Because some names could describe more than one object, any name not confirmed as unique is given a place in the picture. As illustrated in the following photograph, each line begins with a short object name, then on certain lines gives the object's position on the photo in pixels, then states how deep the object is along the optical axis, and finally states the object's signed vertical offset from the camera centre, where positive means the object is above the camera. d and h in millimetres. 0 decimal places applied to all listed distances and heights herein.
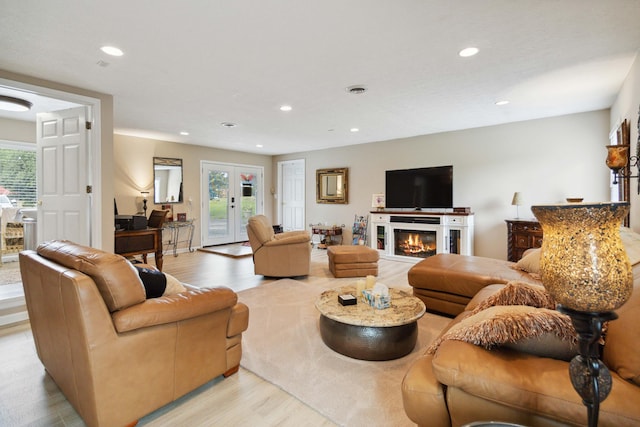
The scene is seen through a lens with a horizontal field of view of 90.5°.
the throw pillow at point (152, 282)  1779 -404
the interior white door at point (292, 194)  8258 +463
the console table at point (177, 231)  6572 -423
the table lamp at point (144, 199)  6309 +236
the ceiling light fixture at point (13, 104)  3837 +1334
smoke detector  3461 +1361
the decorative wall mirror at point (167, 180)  6590 +664
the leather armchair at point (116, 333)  1452 -623
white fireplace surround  5340 -301
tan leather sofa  967 -570
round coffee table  2207 -859
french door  7461 +298
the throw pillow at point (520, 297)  1480 -408
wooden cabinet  4531 -355
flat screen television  5758 +454
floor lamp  755 -160
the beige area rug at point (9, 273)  4202 -899
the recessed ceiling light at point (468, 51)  2576 +1326
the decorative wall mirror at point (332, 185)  7301 +622
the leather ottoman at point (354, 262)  4562 -737
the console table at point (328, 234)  7321 -517
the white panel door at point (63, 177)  3605 +401
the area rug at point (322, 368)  1756 -1073
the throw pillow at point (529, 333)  1126 -441
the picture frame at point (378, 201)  6688 +227
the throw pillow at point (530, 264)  2885 -484
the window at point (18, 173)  5238 +654
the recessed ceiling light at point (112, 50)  2553 +1320
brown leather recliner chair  4484 -576
